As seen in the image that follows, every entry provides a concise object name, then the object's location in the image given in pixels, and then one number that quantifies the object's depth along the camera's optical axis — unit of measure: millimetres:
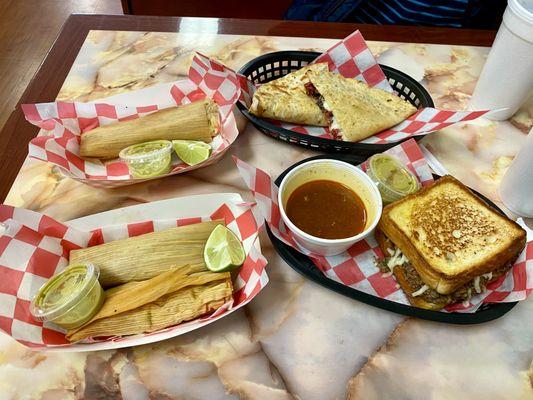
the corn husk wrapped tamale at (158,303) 370
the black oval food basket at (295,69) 512
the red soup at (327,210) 426
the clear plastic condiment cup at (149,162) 488
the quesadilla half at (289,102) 547
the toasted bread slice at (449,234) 390
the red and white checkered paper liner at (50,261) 360
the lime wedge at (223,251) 395
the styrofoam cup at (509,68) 481
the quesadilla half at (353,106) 545
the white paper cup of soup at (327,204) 412
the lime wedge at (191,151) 510
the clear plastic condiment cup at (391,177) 458
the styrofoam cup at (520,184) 444
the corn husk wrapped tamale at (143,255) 406
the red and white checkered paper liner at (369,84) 527
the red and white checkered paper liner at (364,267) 397
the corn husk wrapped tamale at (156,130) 522
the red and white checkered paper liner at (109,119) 483
